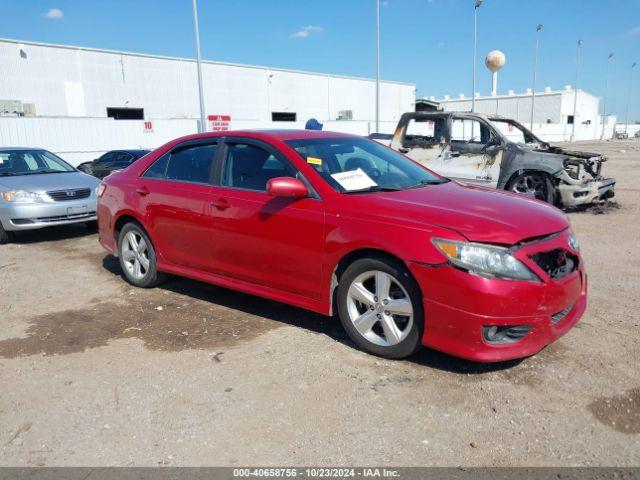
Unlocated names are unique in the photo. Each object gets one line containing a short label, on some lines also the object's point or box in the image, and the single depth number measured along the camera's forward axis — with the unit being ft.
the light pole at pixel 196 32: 64.85
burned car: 31.37
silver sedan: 26.58
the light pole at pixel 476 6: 103.36
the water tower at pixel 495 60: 223.10
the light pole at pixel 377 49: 83.87
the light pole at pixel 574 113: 243.15
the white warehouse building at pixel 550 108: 256.52
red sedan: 10.86
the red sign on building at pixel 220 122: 64.28
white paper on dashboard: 13.51
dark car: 53.47
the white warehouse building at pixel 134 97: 81.51
